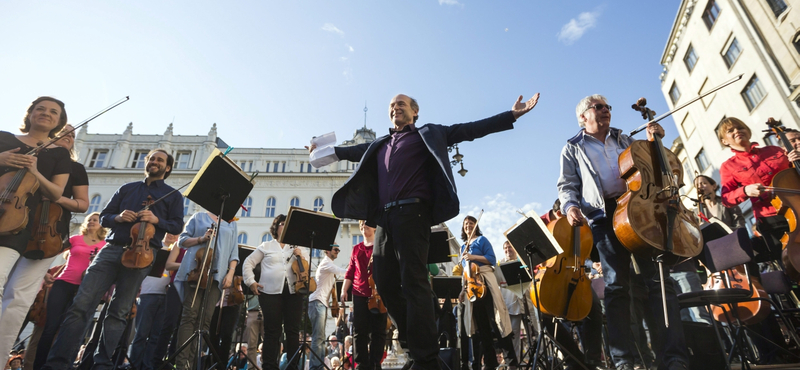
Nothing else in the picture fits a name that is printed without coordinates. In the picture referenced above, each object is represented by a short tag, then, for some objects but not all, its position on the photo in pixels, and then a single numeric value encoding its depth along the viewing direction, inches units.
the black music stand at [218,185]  174.7
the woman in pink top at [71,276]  182.4
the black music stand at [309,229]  214.1
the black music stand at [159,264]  229.6
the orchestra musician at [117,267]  147.9
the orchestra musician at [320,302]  247.3
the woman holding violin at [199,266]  202.8
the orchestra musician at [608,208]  112.8
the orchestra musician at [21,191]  127.8
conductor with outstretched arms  110.7
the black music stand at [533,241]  172.6
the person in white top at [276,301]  207.0
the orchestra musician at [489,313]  227.0
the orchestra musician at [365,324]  202.2
